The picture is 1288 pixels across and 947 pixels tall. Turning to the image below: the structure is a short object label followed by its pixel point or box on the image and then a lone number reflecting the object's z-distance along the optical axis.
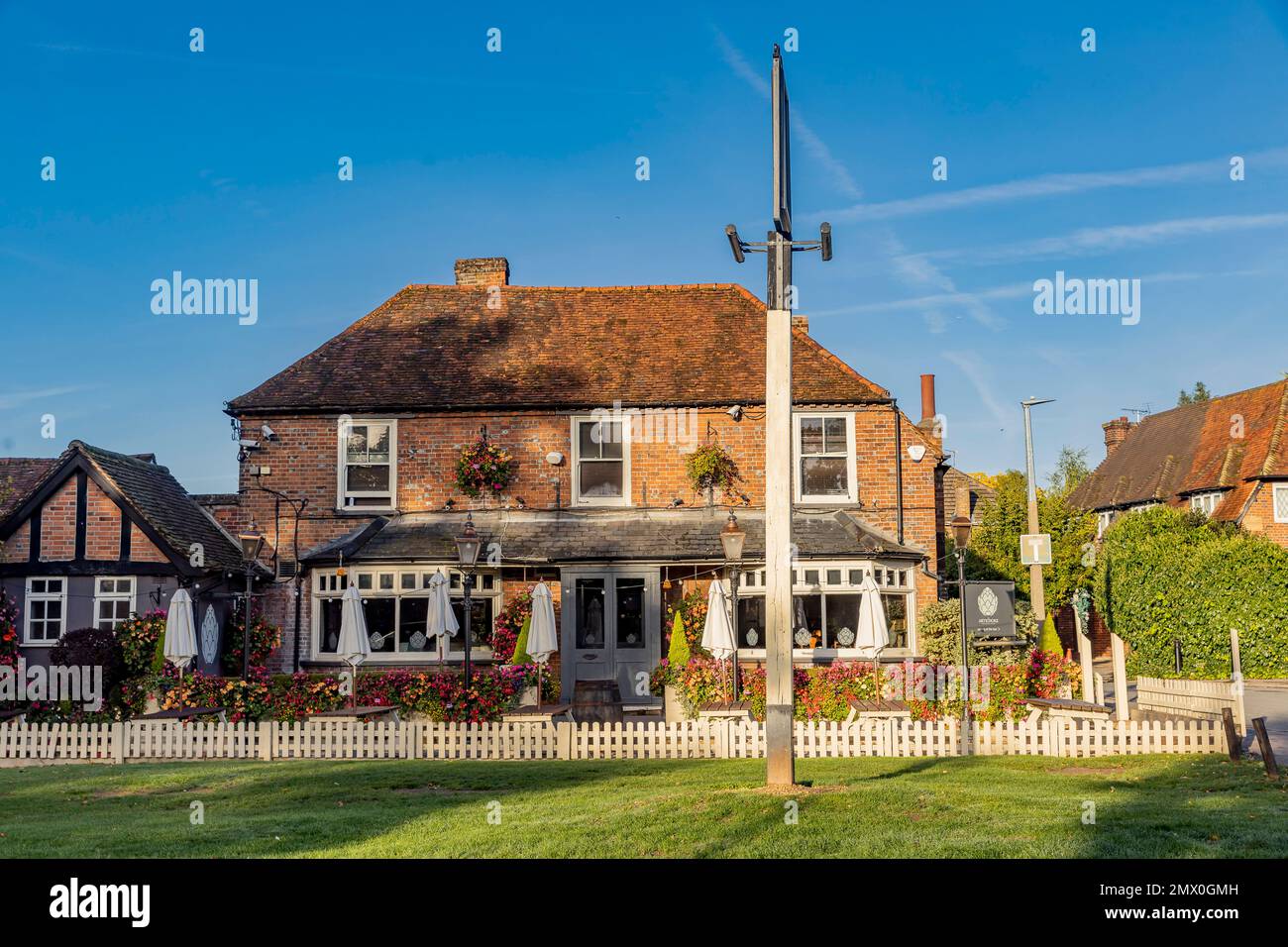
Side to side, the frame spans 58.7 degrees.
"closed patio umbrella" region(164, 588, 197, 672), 18.98
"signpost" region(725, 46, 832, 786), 11.88
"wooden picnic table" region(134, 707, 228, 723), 17.97
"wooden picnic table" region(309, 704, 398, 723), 17.84
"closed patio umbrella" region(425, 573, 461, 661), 20.62
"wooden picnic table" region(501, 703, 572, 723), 17.62
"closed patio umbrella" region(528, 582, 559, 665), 19.34
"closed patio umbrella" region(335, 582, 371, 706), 19.34
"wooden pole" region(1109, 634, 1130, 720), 17.60
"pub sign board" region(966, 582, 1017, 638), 19.30
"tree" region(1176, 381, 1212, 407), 76.75
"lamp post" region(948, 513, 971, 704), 18.84
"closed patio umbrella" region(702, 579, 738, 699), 18.55
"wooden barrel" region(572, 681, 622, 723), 20.30
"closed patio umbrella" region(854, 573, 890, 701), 19.20
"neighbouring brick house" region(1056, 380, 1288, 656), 41.69
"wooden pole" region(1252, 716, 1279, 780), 13.48
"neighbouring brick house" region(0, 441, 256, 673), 21.81
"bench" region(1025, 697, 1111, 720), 17.34
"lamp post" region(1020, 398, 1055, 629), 28.16
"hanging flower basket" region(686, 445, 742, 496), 23.55
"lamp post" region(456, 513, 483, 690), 18.52
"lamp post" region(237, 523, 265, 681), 20.59
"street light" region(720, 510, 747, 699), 18.39
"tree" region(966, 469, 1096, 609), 42.66
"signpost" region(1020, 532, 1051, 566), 27.20
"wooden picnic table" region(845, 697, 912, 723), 17.61
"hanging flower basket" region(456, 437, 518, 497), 23.86
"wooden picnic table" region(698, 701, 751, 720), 17.28
